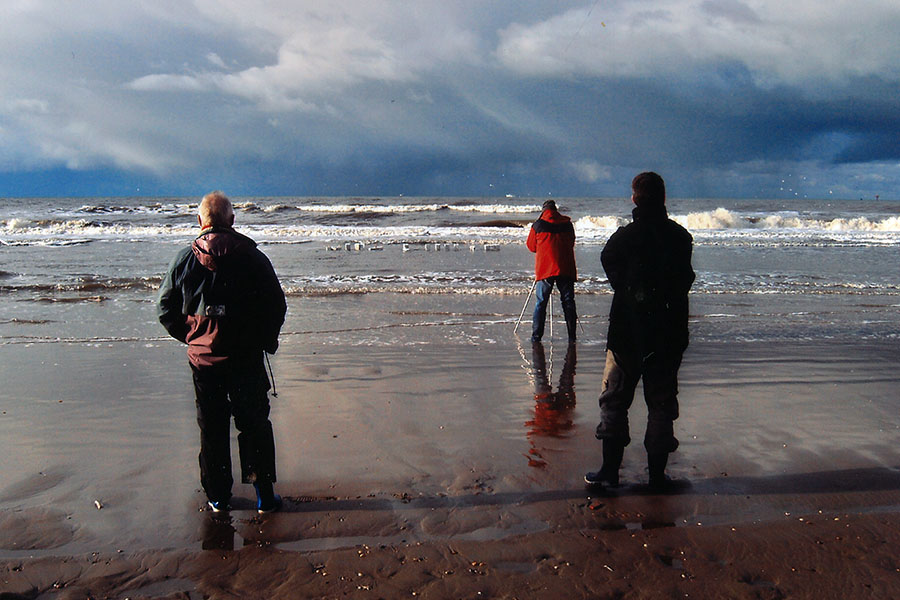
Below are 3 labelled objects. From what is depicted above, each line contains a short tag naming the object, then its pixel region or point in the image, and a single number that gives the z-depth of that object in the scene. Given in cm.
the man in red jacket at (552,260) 834
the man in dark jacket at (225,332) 353
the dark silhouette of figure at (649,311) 382
